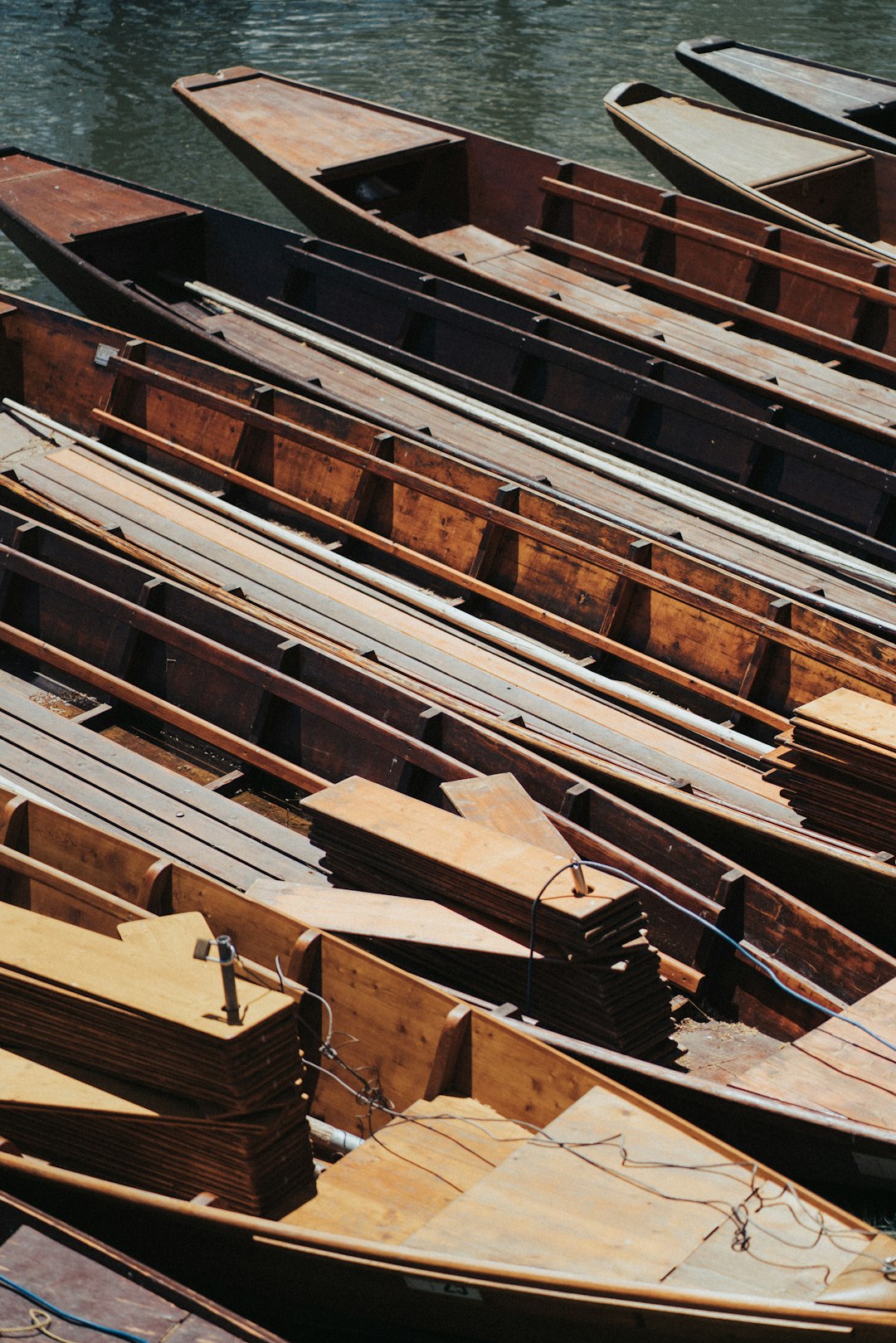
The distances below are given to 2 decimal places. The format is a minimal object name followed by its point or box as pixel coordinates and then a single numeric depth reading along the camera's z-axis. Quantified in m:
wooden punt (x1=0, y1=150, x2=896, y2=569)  24.03
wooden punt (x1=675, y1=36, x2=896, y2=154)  36.25
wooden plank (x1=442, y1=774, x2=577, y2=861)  15.57
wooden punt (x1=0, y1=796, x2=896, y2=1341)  10.77
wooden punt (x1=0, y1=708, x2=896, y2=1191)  13.05
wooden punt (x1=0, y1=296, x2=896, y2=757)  19.34
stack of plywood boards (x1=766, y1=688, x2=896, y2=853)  15.65
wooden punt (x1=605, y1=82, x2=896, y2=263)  32.00
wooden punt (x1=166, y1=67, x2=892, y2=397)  28.39
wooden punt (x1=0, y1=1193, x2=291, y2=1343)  11.44
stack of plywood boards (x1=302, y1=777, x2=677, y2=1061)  13.83
